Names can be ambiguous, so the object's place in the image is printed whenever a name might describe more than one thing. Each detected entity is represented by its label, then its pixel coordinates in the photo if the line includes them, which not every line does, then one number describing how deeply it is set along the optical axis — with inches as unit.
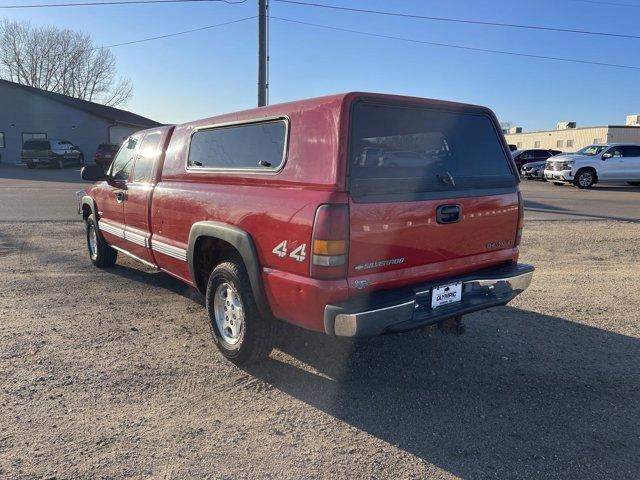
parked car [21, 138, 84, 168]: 1208.8
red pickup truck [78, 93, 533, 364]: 120.0
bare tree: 2158.0
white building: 1729.8
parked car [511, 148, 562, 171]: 1184.2
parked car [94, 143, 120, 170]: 1186.6
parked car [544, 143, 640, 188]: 819.4
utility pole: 676.7
